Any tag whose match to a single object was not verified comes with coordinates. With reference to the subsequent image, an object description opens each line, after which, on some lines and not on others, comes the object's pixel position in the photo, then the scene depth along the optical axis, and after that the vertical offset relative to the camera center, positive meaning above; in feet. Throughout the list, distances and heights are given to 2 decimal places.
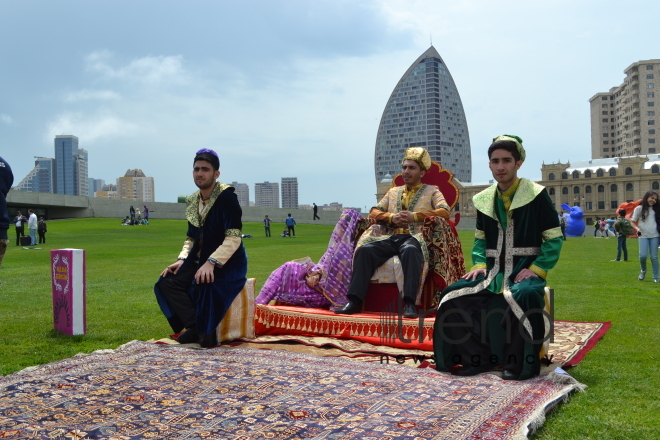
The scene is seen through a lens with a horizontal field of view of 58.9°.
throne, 20.07 -1.87
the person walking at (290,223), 107.76 -0.24
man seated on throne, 19.48 -0.50
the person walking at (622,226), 50.29 -0.84
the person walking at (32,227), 80.72 -0.14
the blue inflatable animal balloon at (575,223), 131.64 -1.47
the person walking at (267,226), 113.82 -0.77
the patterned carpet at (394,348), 15.83 -3.74
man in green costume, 14.08 -1.55
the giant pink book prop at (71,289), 19.54 -2.14
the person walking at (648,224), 34.32 -0.49
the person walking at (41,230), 87.45 -0.64
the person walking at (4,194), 20.82 +1.17
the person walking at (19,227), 87.36 -0.20
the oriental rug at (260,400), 9.61 -3.46
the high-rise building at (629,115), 388.57 +74.75
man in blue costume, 17.75 -1.38
